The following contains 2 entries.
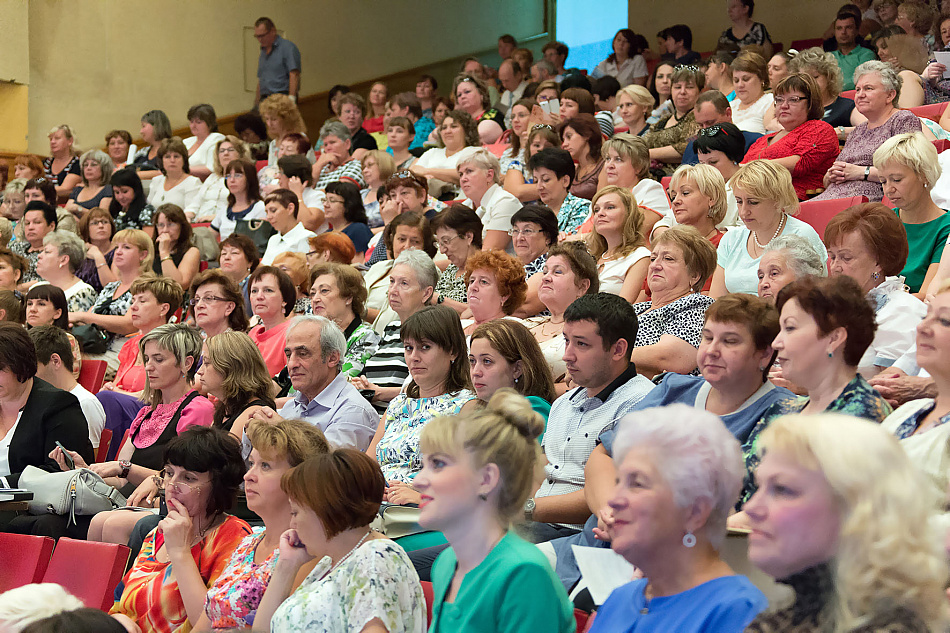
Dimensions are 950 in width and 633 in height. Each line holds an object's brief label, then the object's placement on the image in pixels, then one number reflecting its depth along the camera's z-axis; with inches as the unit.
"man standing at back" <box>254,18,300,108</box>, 411.5
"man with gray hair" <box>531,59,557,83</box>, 369.7
